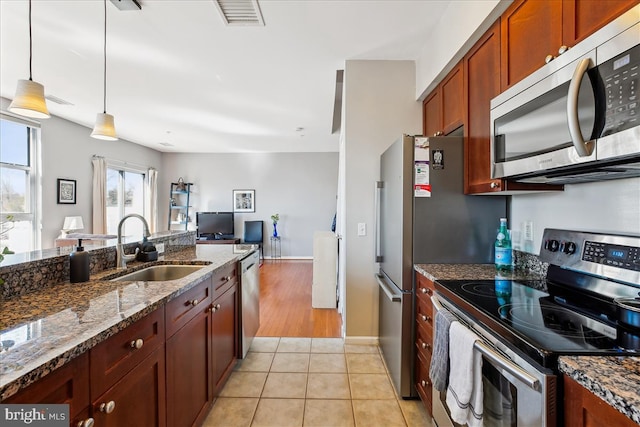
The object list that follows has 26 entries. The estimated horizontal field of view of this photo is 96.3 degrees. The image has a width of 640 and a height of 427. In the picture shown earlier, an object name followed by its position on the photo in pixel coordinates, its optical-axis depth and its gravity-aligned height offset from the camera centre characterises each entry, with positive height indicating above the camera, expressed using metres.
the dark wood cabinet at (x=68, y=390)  0.66 -0.44
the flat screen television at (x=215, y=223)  7.17 -0.24
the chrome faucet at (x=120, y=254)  1.73 -0.25
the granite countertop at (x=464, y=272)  1.54 -0.33
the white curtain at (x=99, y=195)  5.23 +0.33
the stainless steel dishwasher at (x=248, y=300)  2.27 -0.73
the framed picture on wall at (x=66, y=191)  4.59 +0.35
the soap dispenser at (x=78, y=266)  1.39 -0.26
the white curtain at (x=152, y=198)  6.95 +0.37
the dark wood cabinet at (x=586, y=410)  0.61 -0.45
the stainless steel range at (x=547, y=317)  0.78 -0.36
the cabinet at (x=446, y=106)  1.95 +0.83
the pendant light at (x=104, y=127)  2.45 +0.74
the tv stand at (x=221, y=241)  6.86 -0.67
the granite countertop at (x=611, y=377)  0.57 -0.37
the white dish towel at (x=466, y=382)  1.04 -0.63
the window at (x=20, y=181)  3.85 +0.45
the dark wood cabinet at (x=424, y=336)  1.62 -0.73
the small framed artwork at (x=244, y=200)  7.38 +0.34
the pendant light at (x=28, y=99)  1.81 +0.73
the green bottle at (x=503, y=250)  1.70 -0.21
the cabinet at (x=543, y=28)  0.97 +0.74
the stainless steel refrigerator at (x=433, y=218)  1.84 -0.03
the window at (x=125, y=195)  5.91 +0.40
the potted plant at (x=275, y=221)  7.23 -0.19
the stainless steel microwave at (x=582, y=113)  0.81 +0.34
